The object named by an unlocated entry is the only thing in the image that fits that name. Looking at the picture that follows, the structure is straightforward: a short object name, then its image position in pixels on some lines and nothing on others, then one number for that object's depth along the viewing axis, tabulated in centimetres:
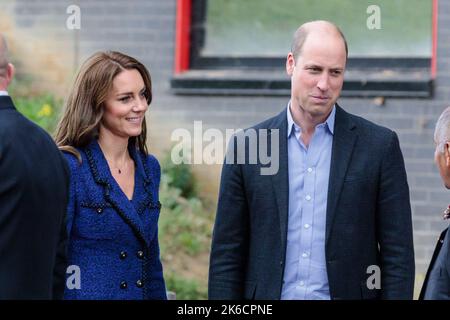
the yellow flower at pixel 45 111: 1887
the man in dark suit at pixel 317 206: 944
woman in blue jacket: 955
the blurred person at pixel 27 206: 801
